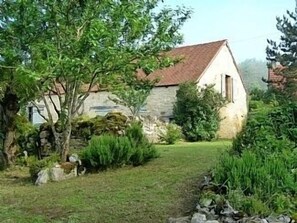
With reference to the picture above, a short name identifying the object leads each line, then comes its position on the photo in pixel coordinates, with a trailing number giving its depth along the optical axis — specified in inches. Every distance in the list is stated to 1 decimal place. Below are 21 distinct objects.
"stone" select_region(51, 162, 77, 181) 406.1
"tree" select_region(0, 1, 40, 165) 401.1
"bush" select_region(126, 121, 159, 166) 439.8
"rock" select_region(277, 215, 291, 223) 216.5
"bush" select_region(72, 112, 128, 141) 556.4
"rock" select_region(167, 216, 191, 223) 228.5
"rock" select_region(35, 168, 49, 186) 398.3
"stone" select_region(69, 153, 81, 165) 433.4
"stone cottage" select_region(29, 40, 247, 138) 1085.1
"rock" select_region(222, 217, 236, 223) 219.0
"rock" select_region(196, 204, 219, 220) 225.6
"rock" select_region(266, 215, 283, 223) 214.2
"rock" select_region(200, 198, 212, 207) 243.8
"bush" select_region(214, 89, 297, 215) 237.3
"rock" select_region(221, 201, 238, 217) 223.9
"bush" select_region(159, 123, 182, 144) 844.0
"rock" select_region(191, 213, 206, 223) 217.7
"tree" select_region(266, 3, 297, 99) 1019.3
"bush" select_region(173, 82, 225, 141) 973.2
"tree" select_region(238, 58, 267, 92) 1734.4
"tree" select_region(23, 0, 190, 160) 379.6
